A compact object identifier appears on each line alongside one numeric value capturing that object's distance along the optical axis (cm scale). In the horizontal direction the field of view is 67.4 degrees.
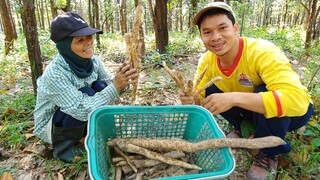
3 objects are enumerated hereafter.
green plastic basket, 139
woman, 181
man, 153
